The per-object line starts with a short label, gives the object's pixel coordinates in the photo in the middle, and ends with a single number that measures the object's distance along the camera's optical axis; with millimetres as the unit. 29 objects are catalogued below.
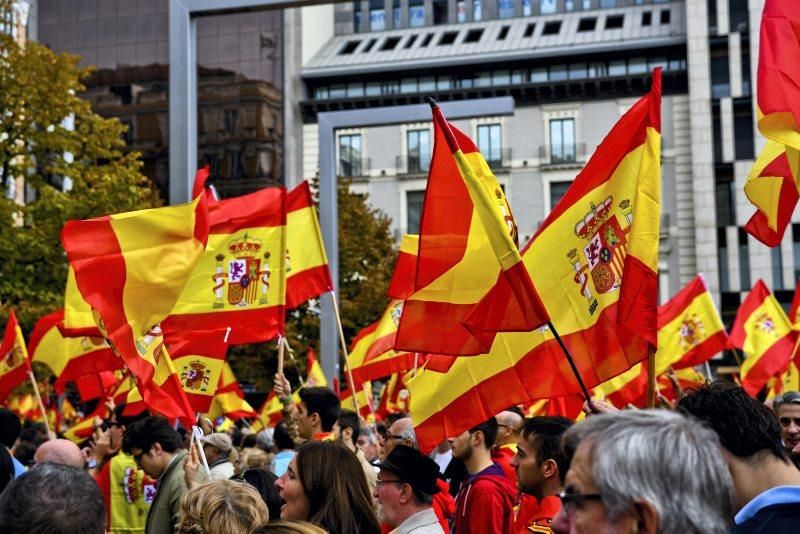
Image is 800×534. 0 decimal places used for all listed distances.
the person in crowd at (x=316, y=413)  8242
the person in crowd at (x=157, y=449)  7418
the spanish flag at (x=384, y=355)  13594
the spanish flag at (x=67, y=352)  12836
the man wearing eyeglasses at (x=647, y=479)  2691
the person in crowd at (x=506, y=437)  8430
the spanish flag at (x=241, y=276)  9500
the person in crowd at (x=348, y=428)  9258
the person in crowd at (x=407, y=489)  5633
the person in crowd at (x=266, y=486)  5703
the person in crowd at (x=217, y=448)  8656
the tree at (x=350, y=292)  35656
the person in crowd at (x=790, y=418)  6875
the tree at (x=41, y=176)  22656
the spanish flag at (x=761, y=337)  14391
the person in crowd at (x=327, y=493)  5141
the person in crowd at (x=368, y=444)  10393
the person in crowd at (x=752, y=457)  3525
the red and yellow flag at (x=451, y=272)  5816
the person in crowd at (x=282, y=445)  8562
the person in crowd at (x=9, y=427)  8211
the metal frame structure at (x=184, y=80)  10367
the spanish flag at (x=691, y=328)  14609
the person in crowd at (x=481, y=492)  6047
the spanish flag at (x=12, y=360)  13055
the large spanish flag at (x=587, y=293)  5664
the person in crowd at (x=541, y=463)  5449
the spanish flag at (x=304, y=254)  11820
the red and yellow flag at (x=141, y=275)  7246
